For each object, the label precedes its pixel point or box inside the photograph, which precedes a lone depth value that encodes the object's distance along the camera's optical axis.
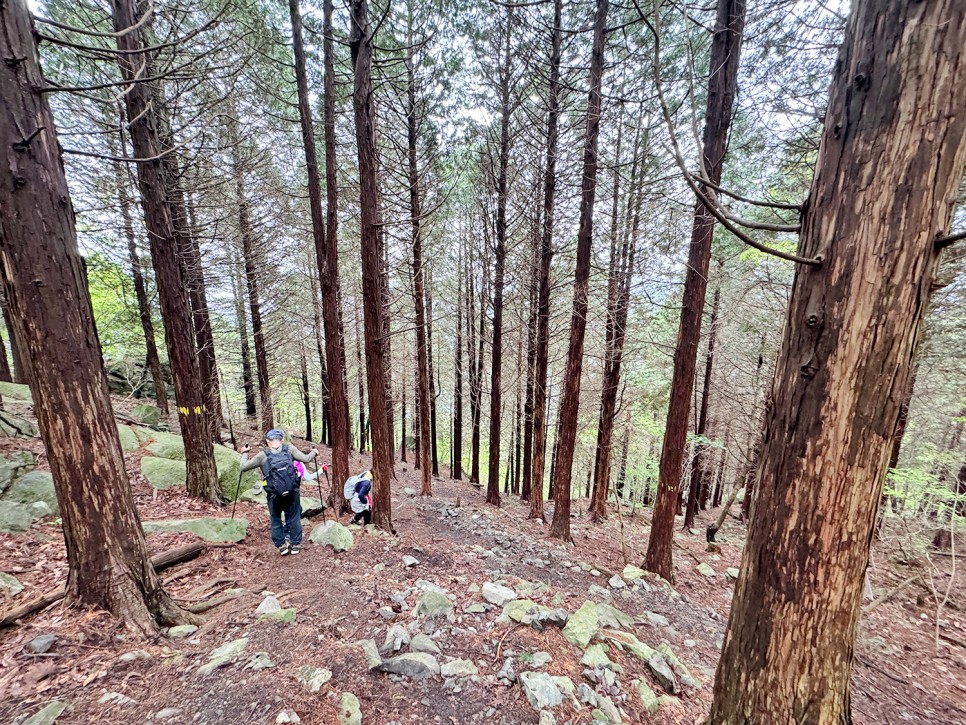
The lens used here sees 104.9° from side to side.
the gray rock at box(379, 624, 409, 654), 3.19
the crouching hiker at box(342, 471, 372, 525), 6.53
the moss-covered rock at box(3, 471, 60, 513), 4.69
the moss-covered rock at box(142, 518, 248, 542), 4.80
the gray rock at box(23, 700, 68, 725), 2.09
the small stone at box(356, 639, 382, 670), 2.95
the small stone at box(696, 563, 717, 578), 7.81
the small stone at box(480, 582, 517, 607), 4.34
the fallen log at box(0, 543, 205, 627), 2.80
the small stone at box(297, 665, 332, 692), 2.61
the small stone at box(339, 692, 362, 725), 2.41
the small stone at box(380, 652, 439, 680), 2.92
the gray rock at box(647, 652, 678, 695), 3.37
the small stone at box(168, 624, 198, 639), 3.06
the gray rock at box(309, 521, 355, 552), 5.42
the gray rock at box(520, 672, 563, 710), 2.76
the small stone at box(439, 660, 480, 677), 2.98
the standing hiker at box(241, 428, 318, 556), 5.04
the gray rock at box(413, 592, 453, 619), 3.84
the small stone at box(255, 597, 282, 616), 3.55
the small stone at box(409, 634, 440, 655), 3.25
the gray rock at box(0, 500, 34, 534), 4.19
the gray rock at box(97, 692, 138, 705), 2.31
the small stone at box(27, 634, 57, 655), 2.60
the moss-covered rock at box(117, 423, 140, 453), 7.28
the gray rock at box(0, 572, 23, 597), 3.16
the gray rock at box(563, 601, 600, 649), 3.72
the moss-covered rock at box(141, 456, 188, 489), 6.41
